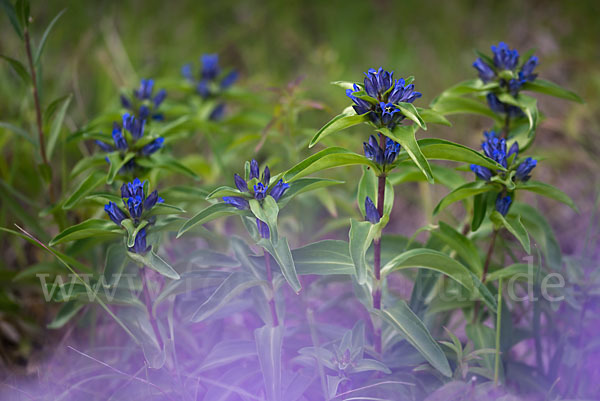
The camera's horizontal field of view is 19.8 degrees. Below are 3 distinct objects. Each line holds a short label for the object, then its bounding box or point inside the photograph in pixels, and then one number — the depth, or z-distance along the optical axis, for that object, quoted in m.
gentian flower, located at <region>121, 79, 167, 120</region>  1.72
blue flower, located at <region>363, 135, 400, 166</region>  1.47
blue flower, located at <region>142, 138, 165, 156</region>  1.60
